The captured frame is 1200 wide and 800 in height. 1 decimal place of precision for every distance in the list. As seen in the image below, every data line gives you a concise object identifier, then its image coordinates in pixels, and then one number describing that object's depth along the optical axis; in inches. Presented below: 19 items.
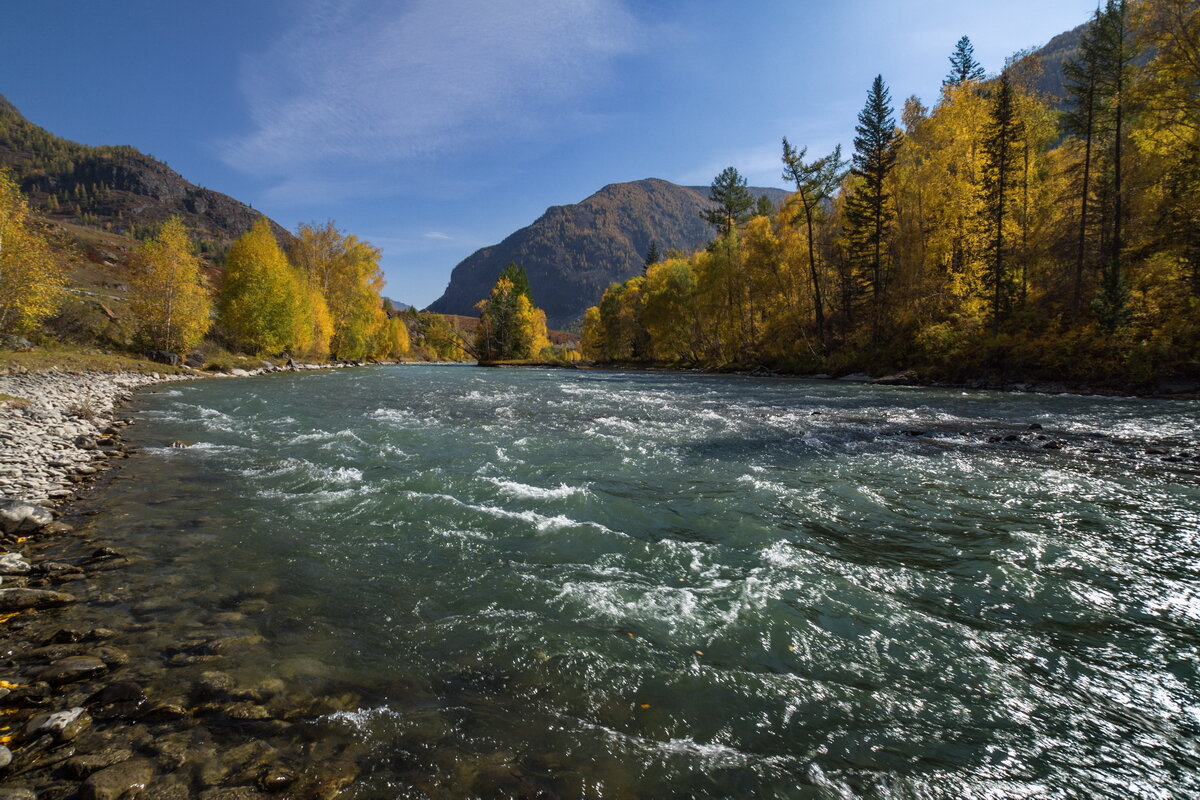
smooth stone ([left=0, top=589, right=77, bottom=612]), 181.3
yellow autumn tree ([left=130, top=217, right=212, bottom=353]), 1333.7
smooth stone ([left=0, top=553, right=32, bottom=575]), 208.2
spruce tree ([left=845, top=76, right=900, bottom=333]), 1414.9
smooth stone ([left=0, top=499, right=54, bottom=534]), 250.2
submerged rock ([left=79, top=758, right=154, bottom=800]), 102.1
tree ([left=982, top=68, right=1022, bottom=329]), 1119.0
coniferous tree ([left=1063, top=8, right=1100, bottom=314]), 1027.9
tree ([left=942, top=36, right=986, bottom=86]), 1784.0
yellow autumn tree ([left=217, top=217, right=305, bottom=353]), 1688.0
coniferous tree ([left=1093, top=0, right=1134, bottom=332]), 864.9
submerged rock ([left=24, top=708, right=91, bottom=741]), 119.6
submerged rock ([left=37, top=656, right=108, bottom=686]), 142.0
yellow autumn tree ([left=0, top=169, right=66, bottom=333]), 934.4
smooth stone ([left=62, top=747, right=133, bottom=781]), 108.3
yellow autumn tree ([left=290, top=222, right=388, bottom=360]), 2315.5
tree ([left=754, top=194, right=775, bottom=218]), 2723.4
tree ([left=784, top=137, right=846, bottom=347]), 1497.3
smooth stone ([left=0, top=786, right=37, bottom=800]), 99.8
